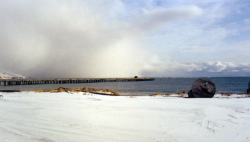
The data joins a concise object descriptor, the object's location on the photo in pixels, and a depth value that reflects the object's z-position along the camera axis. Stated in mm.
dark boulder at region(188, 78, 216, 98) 12271
